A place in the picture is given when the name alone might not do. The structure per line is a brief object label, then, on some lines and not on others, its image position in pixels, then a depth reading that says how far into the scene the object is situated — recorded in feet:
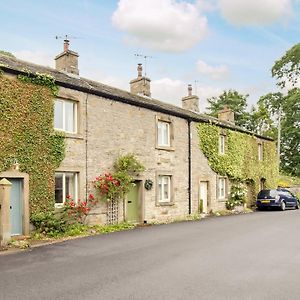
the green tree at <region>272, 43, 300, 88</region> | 131.85
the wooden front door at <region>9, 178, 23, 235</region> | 43.17
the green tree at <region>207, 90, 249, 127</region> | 192.44
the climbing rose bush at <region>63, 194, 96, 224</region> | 48.39
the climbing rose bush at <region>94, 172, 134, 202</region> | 53.72
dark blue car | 87.94
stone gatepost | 38.11
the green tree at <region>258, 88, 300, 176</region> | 148.63
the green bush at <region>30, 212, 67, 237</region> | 44.68
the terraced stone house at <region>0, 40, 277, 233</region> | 51.16
